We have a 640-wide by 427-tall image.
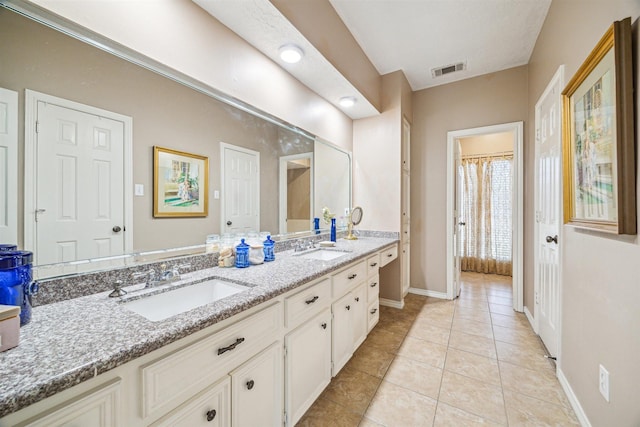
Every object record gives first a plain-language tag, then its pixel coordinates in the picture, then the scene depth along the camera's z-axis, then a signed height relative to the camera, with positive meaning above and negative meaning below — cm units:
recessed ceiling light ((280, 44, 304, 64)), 177 +112
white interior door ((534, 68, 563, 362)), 189 +1
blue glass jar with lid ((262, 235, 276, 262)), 170 -24
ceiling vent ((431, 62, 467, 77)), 293 +168
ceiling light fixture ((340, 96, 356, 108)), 263 +117
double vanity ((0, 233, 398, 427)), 57 -40
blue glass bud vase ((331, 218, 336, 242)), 263 -15
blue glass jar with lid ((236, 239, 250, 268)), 149 -23
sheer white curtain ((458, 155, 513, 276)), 430 -1
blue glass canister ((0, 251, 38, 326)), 71 -19
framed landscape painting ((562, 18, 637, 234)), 102 +35
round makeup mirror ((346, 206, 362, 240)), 296 -1
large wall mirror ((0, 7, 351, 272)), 91 +45
